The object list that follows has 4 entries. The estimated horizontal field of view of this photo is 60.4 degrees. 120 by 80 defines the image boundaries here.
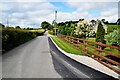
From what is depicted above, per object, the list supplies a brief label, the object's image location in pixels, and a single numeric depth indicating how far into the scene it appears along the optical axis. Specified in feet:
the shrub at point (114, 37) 21.18
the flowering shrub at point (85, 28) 37.62
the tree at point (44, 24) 494.18
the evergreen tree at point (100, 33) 40.26
